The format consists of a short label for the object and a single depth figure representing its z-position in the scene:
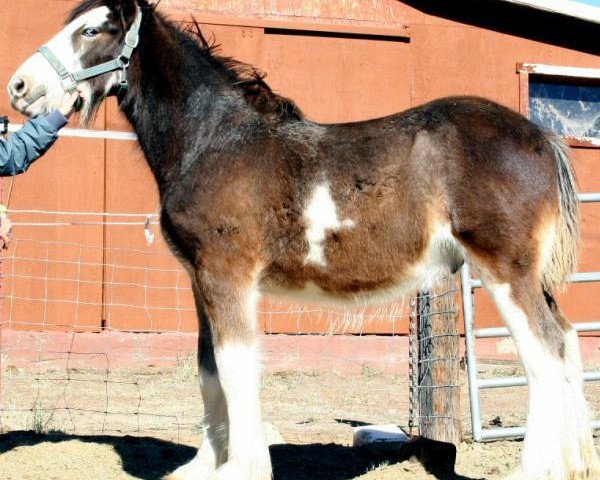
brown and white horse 4.68
